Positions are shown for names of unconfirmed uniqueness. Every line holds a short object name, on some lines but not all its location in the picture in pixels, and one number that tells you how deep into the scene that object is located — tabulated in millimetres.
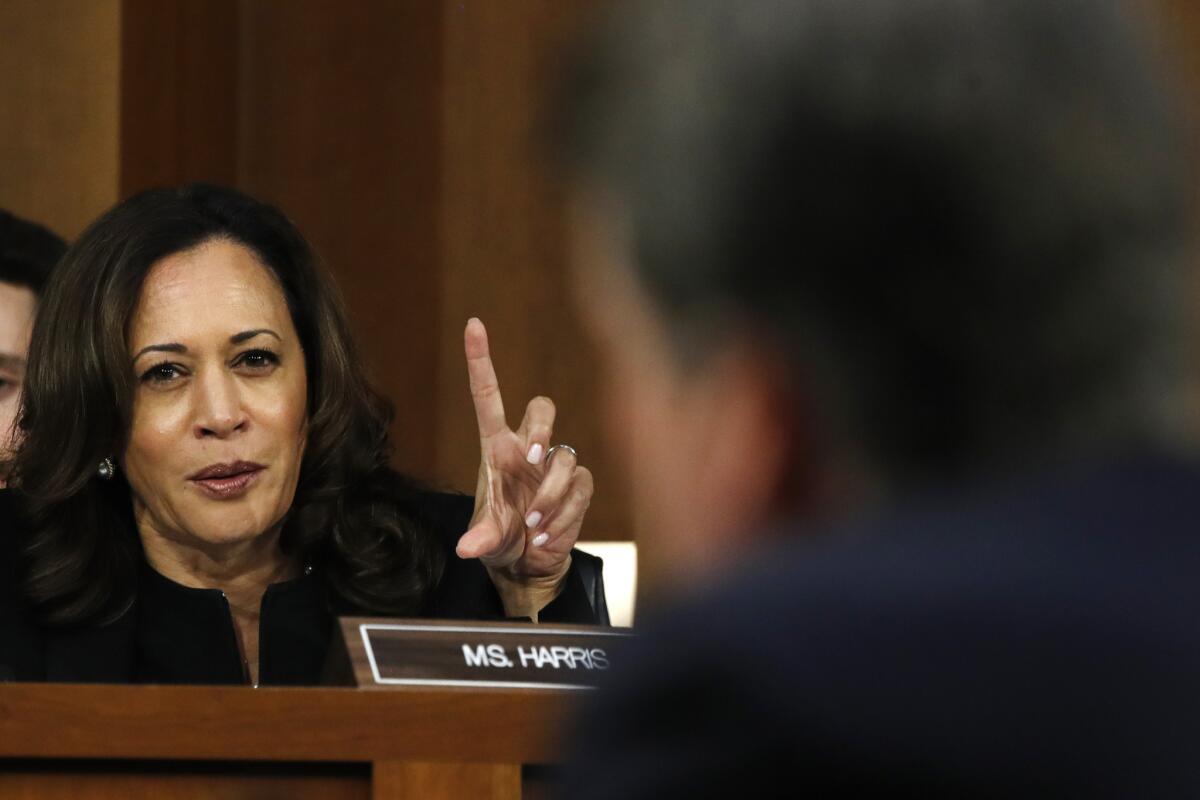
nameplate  5767
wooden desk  5741
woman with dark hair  6179
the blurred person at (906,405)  2371
